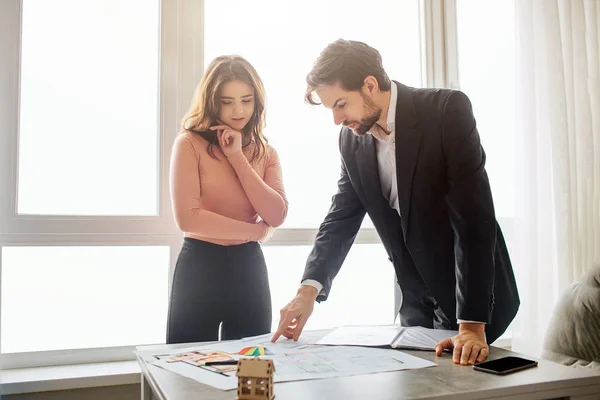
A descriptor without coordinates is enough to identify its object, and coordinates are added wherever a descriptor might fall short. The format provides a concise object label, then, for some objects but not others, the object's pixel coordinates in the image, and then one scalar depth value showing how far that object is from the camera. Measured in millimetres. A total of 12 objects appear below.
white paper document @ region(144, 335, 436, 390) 1008
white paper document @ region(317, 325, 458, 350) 1295
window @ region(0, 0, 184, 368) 2133
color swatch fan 1196
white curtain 2479
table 897
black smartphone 1043
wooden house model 812
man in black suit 1400
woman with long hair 1792
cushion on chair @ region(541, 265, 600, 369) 1880
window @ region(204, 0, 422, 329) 2490
